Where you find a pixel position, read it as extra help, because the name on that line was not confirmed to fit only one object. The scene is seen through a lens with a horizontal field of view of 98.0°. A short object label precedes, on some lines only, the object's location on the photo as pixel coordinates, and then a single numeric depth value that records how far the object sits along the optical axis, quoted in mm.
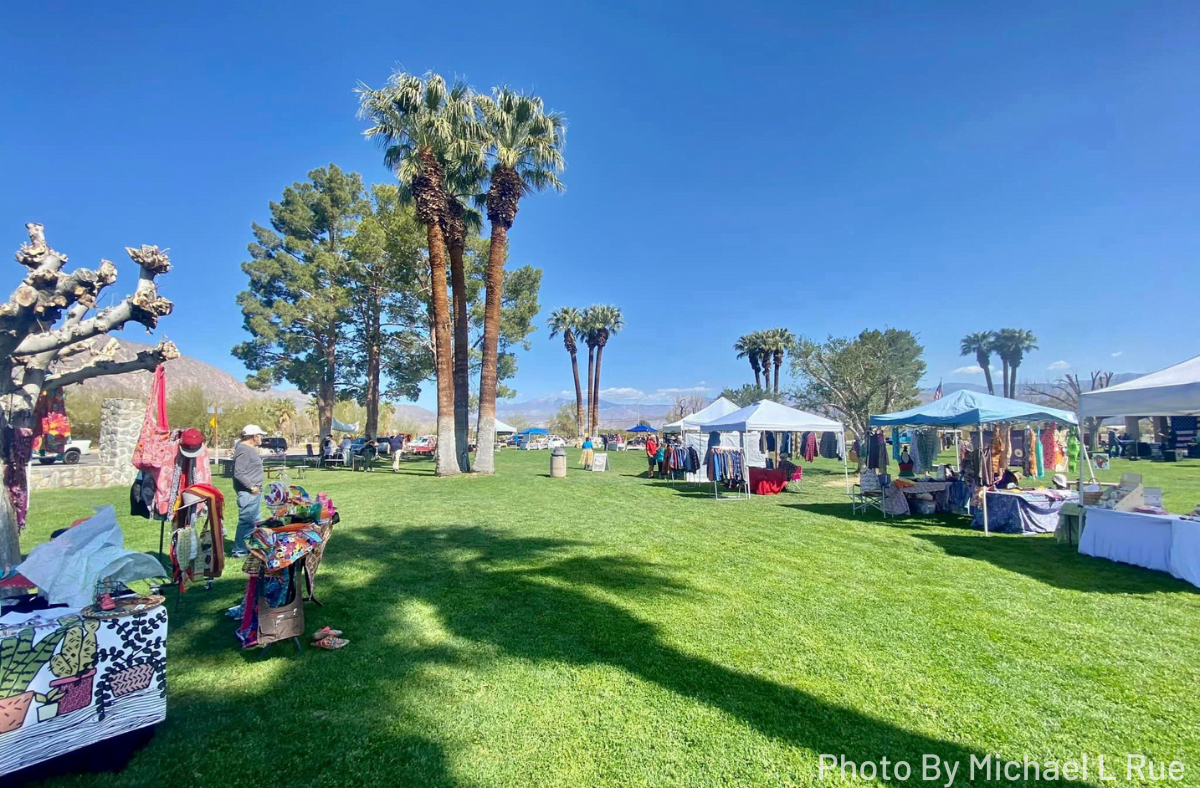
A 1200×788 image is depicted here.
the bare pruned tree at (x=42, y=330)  4770
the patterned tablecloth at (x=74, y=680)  2213
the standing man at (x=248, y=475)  6301
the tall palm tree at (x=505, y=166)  16625
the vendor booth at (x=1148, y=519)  5648
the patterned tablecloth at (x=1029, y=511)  8539
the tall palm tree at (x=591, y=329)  50594
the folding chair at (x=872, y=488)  10117
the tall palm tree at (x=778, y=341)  49938
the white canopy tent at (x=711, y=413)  17828
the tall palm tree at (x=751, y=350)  51750
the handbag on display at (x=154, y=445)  4781
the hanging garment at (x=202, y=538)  4152
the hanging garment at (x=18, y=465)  5105
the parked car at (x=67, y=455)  20969
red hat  4828
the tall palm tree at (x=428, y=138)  15930
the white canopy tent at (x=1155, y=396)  5973
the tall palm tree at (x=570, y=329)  51062
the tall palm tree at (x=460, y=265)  17250
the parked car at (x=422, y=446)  35178
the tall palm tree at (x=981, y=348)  94562
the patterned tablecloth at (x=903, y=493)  9984
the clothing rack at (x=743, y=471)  12803
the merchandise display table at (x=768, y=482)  13953
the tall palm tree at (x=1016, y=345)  91562
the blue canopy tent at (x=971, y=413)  8602
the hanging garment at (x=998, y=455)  10148
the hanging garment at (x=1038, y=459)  13453
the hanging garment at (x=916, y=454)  13599
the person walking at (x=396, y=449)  20828
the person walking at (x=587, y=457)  22739
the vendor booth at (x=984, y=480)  8570
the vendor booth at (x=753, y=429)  11938
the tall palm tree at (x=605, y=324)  50625
